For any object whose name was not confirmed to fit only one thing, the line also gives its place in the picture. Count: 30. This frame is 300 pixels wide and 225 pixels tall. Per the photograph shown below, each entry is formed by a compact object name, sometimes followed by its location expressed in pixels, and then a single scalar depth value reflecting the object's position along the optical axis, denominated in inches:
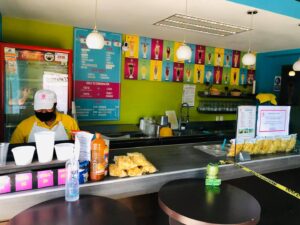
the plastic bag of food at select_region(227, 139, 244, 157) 86.5
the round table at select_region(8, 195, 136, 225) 45.7
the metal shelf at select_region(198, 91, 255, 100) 195.5
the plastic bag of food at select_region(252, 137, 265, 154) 90.9
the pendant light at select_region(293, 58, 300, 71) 150.5
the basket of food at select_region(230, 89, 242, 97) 206.4
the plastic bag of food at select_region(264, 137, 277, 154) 93.7
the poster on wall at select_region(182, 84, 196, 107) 193.5
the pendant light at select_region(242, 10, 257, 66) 118.1
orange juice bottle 60.5
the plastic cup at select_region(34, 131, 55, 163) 56.7
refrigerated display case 117.5
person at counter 95.7
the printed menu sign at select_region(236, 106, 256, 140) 83.1
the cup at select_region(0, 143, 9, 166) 55.9
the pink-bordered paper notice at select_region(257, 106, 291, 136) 88.9
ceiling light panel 116.9
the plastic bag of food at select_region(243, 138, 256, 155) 88.3
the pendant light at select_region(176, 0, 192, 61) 106.4
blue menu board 152.3
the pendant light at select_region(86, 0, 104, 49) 94.5
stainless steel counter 53.2
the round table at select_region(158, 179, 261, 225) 49.8
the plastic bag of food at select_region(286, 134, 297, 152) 98.6
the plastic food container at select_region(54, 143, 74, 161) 59.7
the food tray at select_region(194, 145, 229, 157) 89.3
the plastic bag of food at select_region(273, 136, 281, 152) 95.2
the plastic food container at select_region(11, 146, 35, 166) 55.1
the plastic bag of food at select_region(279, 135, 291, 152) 97.1
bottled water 54.0
